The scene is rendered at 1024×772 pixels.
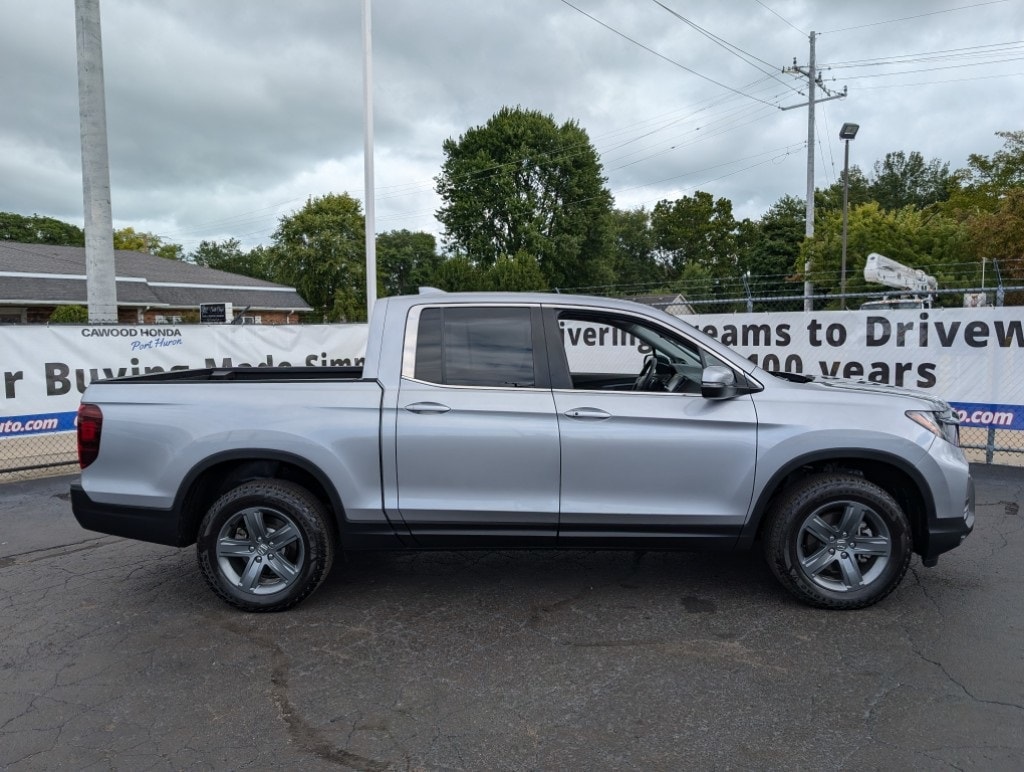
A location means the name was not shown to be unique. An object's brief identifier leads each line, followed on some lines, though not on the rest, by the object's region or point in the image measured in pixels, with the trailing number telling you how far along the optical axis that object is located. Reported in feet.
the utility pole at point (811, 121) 103.30
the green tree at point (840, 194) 193.98
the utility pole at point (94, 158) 32.71
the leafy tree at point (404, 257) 290.76
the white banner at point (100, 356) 27.61
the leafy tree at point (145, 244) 240.73
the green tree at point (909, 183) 242.17
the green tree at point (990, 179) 111.65
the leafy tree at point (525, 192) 160.15
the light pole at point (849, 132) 81.41
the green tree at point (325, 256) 161.99
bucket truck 57.00
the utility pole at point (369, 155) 48.24
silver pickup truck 13.30
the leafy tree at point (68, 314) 88.38
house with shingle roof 102.37
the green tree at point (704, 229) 247.29
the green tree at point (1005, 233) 88.79
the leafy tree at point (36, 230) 240.14
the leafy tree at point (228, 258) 290.97
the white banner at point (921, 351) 27.07
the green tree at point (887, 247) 97.60
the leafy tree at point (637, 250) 277.44
